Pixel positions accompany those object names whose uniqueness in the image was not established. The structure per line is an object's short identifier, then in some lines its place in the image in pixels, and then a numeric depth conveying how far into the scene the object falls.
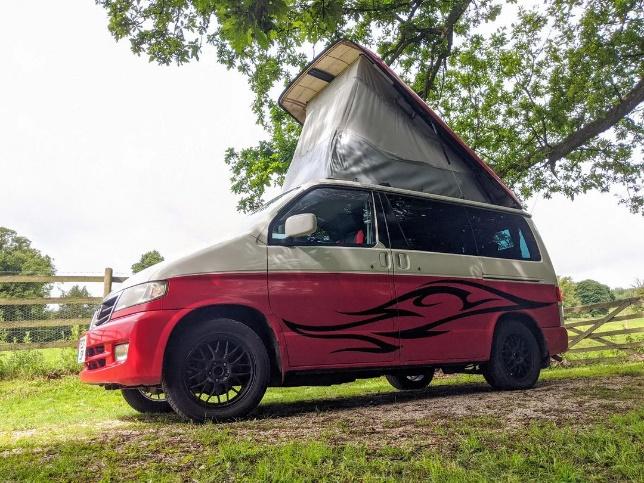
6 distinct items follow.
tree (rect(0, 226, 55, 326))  45.91
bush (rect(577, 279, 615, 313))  78.36
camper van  4.27
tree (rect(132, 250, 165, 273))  54.06
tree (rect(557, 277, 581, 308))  61.84
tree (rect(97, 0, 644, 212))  10.70
